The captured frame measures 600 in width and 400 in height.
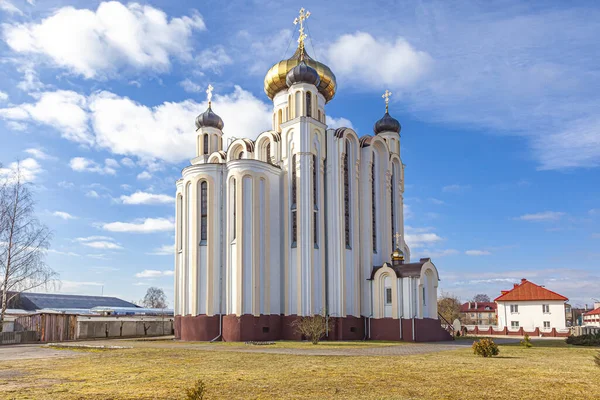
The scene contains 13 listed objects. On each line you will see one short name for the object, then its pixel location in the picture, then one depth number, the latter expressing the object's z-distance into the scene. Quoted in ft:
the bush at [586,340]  95.86
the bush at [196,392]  27.72
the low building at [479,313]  304.50
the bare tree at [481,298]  421.55
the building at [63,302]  259.39
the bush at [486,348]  62.13
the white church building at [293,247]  101.40
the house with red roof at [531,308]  160.15
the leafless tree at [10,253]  97.86
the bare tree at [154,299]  396.37
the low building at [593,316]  298.45
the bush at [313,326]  89.71
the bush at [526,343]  84.88
